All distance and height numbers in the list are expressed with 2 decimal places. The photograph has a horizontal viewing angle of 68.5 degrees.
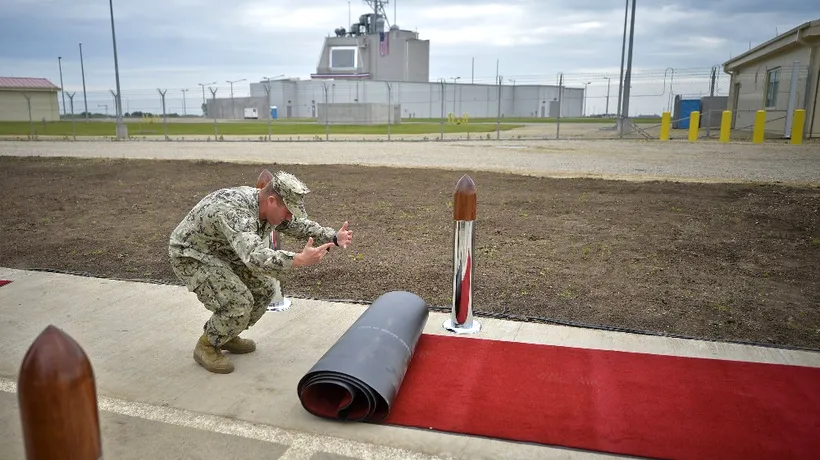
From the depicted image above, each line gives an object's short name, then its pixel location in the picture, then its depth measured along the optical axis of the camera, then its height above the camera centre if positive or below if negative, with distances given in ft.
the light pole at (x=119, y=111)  95.35 +0.54
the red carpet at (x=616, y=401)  9.75 -5.03
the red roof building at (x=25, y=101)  170.09 +4.16
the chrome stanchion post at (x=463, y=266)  14.38 -3.51
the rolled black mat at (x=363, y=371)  10.27 -4.38
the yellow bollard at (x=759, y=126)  73.26 -0.20
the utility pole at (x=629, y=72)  86.12 +7.13
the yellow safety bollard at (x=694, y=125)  80.69 -0.23
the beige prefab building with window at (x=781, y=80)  74.08 +6.27
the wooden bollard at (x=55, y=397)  4.67 -2.19
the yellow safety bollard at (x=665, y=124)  82.69 -0.16
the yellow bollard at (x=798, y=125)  68.08 -0.01
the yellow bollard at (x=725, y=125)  76.84 -0.22
